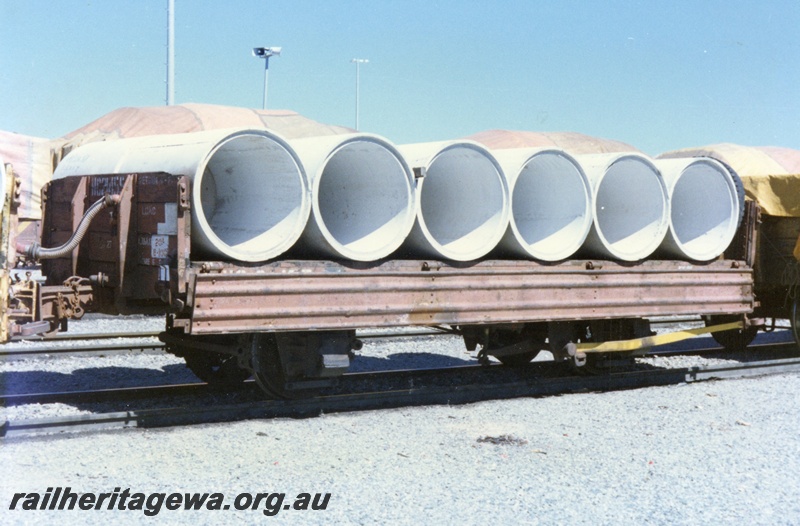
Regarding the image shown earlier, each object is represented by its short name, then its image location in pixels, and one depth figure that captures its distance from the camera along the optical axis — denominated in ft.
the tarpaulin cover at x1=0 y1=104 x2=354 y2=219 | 75.31
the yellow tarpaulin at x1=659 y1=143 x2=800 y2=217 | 39.73
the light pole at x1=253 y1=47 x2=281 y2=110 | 127.70
